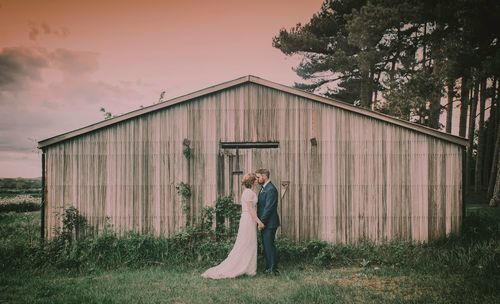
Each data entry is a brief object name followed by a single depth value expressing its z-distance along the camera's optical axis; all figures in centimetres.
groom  1021
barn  1201
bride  987
